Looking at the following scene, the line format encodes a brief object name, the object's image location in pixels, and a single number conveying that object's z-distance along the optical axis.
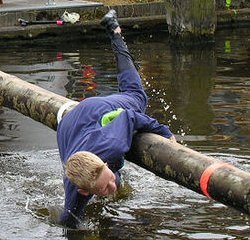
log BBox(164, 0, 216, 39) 19.38
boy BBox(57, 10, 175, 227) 6.36
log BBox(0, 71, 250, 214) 6.25
